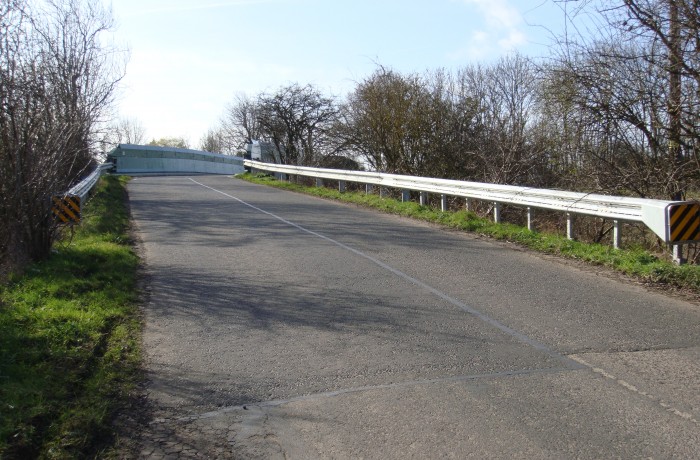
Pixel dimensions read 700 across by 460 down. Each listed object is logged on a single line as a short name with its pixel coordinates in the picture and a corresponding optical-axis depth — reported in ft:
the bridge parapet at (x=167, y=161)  153.89
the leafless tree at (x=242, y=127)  192.85
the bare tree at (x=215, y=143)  274.77
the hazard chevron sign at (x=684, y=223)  28.40
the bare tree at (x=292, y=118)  116.37
